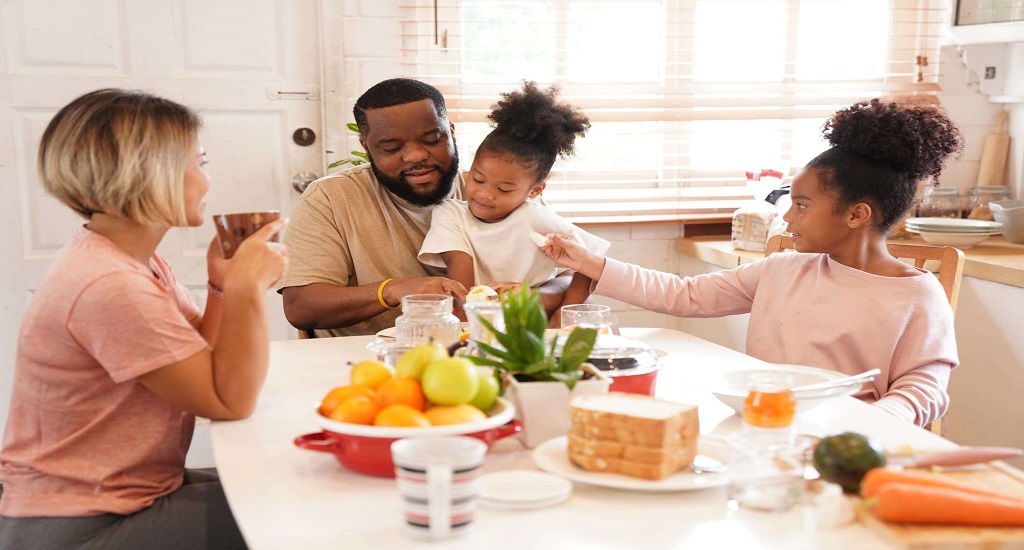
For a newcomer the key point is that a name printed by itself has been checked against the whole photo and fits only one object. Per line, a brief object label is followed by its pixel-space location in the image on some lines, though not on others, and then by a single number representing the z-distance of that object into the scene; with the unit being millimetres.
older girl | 1984
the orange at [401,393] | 1277
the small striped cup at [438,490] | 1048
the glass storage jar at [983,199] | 3602
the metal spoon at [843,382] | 1431
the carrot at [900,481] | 1089
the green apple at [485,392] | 1305
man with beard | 2465
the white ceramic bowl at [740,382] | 1461
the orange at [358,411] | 1264
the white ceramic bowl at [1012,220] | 3355
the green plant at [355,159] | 3340
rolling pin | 3896
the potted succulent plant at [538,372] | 1359
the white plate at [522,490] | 1169
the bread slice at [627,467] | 1199
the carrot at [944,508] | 1051
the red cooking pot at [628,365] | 1478
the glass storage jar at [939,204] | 3682
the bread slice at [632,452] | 1198
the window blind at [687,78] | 3645
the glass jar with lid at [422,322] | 1829
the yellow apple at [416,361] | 1310
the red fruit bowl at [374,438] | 1220
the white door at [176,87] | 3324
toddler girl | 2471
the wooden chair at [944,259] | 2168
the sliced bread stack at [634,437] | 1193
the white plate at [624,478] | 1191
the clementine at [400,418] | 1230
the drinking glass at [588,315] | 1958
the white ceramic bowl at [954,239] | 3256
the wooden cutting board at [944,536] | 1025
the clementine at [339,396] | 1306
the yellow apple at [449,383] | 1269
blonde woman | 1461
